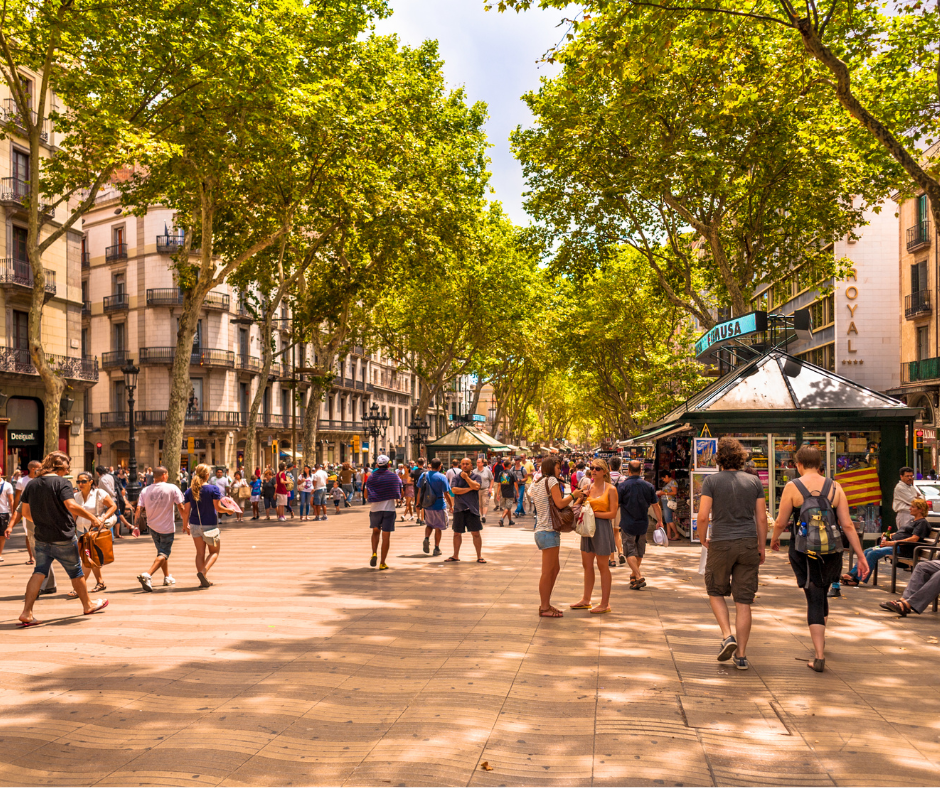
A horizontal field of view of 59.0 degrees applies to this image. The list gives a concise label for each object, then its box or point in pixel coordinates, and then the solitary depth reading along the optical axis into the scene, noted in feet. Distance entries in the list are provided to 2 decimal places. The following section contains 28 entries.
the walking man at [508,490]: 71.67
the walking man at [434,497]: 44.91
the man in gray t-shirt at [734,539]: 21.59
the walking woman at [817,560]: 21.33
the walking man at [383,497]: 40.88
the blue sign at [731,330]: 57.77
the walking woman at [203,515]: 35.83
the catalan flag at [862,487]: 50.96
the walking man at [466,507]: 42.14
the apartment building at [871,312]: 131.95
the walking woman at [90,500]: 35.29
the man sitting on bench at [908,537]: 33.55
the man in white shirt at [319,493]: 82.28
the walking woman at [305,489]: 81.82
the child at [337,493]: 92.89
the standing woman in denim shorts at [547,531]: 28.22
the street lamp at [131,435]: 78.84
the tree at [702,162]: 48.78
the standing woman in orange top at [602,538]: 29.27
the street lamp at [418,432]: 134.32
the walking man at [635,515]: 35.57
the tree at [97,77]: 56.08
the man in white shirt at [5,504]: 45.72
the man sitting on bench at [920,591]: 28.45
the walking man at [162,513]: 35.83
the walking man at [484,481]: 75.07
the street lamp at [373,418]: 136.98
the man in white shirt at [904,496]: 40.27
